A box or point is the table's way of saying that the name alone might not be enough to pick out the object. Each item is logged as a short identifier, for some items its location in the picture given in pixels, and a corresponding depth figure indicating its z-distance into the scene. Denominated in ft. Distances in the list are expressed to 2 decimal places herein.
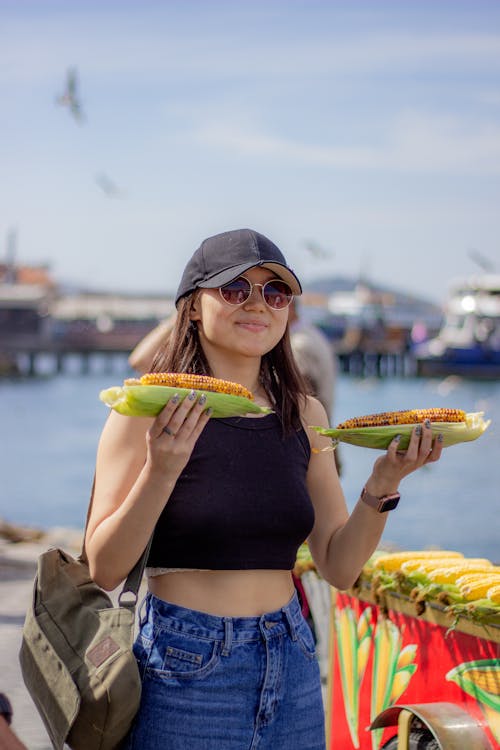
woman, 7.87
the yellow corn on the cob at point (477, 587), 10.75
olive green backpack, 7.64
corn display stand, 10.20
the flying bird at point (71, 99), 36.12
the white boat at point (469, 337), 274.16
